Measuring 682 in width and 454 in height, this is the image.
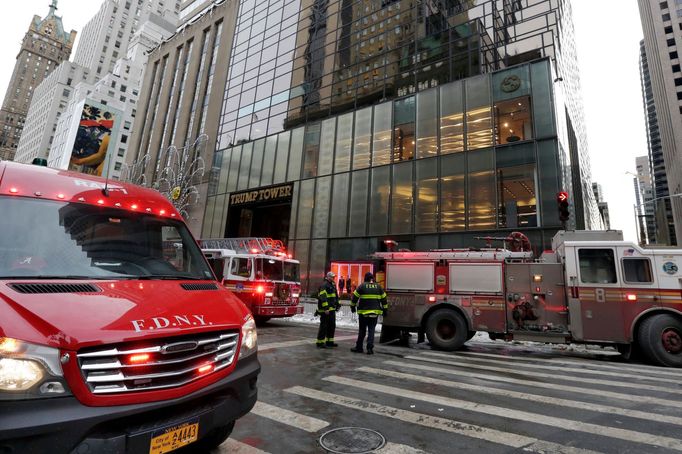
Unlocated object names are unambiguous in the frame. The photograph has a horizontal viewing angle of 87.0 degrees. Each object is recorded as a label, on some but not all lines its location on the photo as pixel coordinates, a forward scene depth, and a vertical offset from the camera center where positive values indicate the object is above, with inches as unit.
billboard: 2743.6 +1169.0
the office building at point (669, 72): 3090.6 +2170.7
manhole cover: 138.8 -57.0
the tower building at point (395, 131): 730.2 +425.6
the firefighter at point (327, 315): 375.9 -18.8
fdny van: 81.3 -12.2
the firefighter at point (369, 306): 355.3 -6.6
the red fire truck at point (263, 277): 536.7 +24.0
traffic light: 468.5 +132.6
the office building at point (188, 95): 1419.4 +882.6
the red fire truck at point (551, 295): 331.9 +13.5
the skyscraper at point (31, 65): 5182.1 +3229.8
